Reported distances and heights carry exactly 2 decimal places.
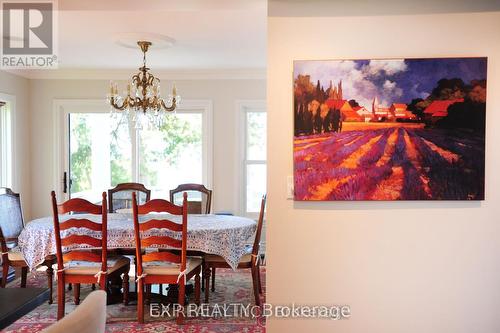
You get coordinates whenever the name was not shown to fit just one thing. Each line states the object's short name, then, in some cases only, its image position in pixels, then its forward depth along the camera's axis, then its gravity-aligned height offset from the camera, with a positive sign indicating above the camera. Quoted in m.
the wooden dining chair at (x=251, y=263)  4.22 -0.92
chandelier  4.63 +0.52
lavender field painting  2.87 +0.17
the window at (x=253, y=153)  6.45 +0.06
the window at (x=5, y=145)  5.90 +0.14
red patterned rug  3.71 -1.31
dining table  4.02 -0.68
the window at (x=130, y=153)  6.53 +0.05
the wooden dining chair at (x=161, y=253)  3.72 -0.74
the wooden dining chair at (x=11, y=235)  4.29 -0.74
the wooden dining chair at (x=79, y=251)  3.76 -0.73
